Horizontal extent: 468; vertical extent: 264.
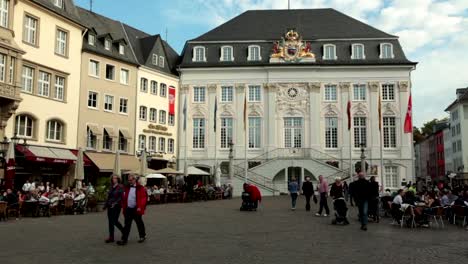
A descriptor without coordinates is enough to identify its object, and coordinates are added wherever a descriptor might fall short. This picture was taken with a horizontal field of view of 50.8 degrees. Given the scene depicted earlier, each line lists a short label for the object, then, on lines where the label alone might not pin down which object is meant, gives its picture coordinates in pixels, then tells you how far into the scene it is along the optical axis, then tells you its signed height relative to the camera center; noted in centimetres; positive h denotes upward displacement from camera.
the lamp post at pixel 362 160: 3753 +173
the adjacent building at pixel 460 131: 6912 +768
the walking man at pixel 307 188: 2283 -25
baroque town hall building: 4656 +788
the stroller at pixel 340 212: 1722 -101
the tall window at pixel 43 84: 3262 +639
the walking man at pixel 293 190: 2425 -37
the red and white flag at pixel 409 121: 3925 +504
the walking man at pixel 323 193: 2027 -42
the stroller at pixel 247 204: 2358 -105
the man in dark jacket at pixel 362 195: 1553 -38
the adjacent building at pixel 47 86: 3091 +631
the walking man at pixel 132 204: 1212 -57
